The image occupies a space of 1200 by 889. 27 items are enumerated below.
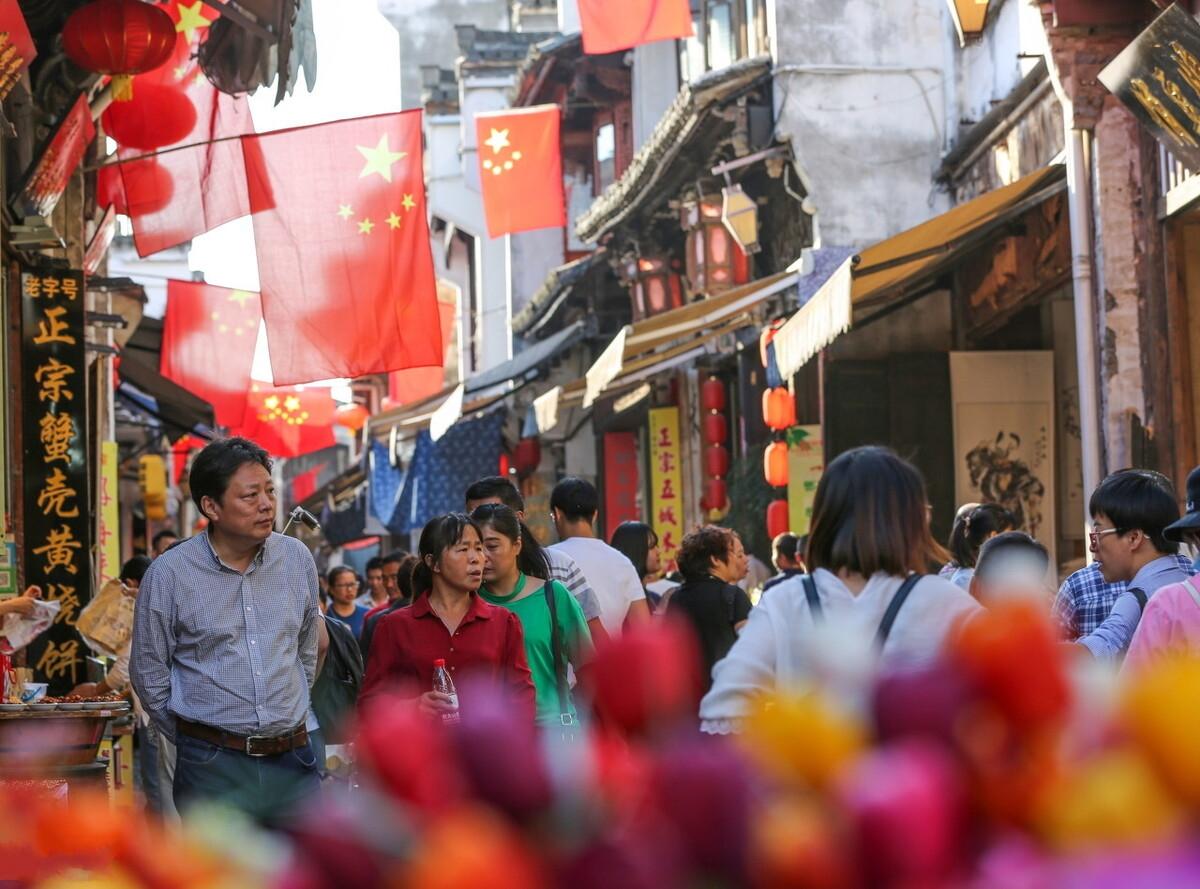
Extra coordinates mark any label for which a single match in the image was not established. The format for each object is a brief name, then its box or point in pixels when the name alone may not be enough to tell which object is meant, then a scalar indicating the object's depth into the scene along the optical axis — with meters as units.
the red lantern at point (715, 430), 20.47
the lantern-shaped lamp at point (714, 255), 19.72
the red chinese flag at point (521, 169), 24.00
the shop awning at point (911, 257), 11.84
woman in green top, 6.47
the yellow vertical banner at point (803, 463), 16.16
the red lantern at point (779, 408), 15.91
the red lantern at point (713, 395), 20.59
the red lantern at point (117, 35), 11.06
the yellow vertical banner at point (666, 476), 23.62
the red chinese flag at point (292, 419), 26.75
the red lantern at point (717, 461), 20.25
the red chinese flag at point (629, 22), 17.72
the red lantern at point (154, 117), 13.41
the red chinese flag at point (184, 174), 13.37
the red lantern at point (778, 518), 16.30
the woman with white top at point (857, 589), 3.50
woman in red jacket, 6.19
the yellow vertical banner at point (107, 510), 16.23
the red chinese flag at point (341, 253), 12.45
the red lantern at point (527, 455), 28.34
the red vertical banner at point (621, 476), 28.12
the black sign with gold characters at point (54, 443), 11.69
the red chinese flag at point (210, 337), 19.14
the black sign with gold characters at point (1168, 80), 8.17
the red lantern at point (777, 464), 16.19
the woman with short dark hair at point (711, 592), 8.06
